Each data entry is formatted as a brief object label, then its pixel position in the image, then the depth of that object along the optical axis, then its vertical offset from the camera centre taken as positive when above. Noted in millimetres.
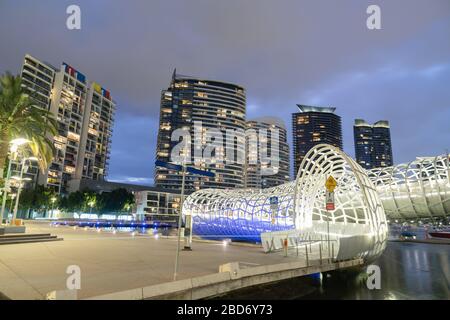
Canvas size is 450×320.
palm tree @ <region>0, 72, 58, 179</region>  23609 +7576
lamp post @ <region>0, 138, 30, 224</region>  21281 +4364
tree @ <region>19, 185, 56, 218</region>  78125 +2572
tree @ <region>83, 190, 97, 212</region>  92375 +3005
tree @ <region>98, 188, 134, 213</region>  96875 +3207
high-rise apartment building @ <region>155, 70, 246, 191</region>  181625 +59939
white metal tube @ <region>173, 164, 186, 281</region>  10346 -2278
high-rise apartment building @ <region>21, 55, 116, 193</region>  106688 +38746
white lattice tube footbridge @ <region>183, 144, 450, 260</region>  20031 +954
